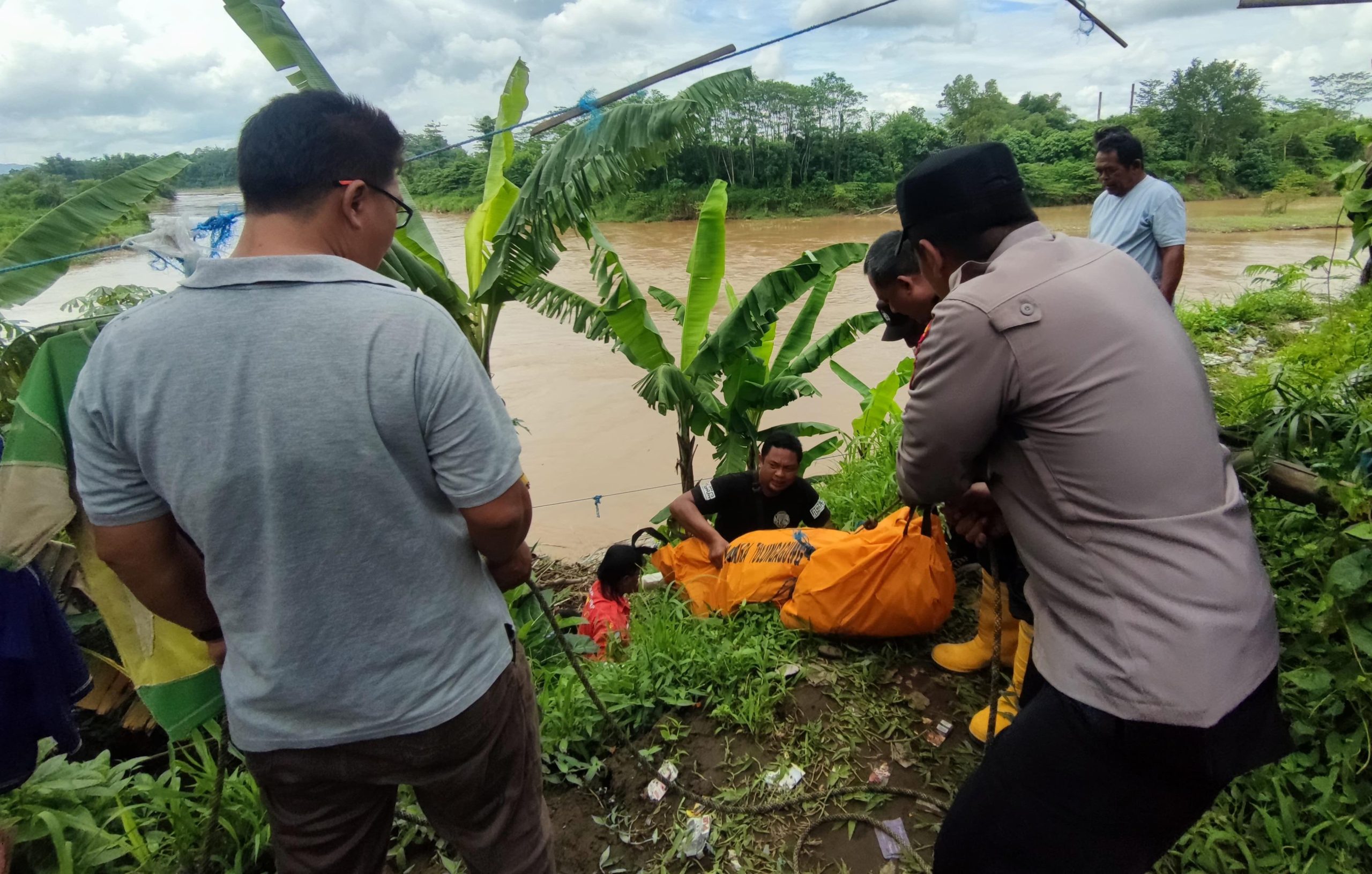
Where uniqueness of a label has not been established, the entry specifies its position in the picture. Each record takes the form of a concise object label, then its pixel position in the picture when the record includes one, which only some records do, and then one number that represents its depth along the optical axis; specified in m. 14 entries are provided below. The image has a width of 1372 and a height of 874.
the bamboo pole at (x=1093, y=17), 2.68
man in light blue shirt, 3.86
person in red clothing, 3.89
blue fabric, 1.61
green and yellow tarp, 1.51
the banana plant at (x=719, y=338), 4.65
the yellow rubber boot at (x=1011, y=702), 2.08
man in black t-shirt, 3.83
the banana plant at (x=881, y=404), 5.63
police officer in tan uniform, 1.11
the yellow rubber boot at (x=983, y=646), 2.46
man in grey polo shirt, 1.07
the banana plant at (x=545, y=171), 3.29
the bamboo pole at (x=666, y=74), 2.51
